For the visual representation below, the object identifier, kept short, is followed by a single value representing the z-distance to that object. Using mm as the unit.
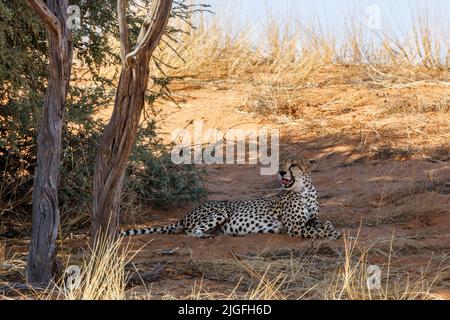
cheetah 16391
